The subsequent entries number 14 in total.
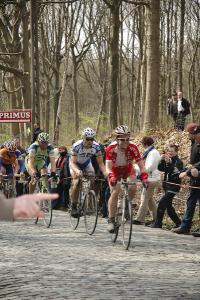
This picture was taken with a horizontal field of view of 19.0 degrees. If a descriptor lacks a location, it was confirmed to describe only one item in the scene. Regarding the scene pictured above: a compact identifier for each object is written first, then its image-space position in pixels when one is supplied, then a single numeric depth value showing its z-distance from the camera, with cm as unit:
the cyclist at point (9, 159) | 1623
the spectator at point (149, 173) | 1364
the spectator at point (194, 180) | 1153
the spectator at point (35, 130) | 2352
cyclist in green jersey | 1408
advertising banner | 2361
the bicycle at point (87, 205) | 1215
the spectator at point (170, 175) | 1286
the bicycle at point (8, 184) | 1673
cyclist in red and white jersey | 1118
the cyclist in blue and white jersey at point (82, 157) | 1230
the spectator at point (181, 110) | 2127
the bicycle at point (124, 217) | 1038
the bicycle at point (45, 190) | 1367
